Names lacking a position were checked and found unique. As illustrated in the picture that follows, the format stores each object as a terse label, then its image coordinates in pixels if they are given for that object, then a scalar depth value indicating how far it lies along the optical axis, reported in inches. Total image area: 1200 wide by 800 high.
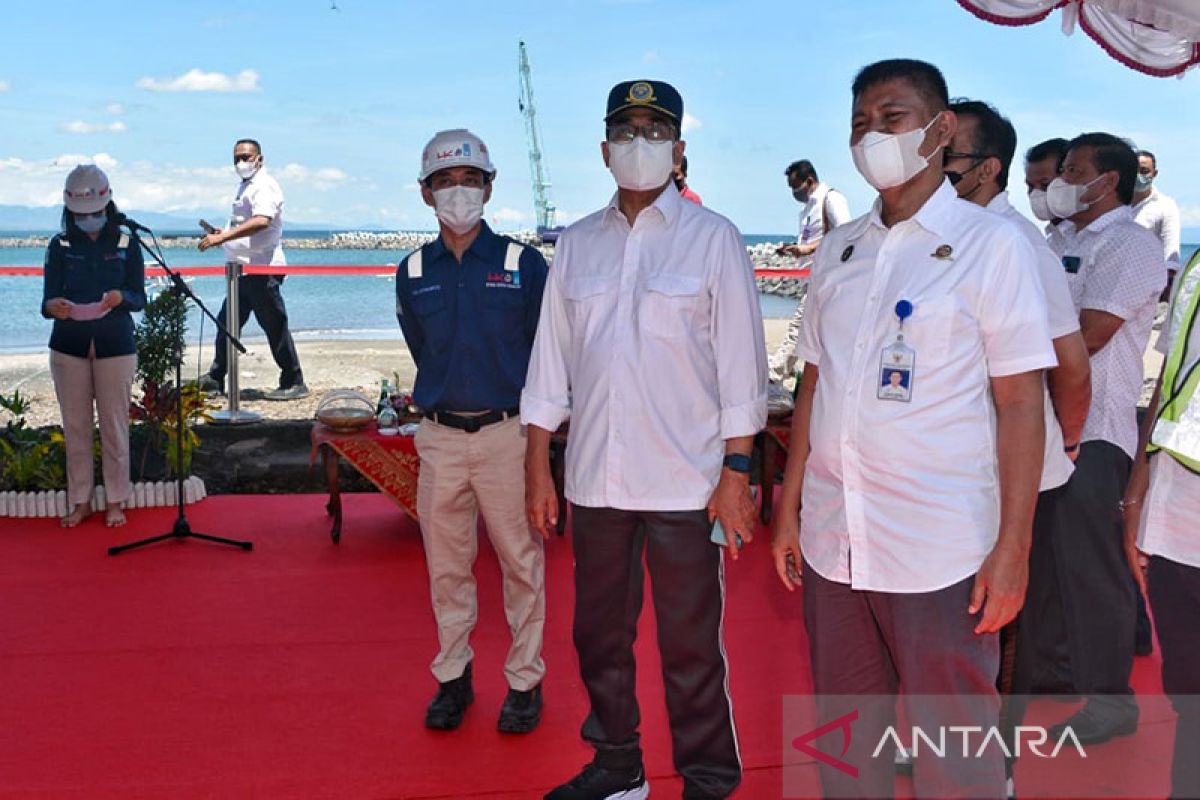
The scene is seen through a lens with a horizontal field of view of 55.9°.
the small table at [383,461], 193.0
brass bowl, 194.7
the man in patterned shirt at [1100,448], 113.0
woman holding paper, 191.8
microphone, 189.3
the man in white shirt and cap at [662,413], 97.8
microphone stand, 187.8
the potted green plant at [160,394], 217.0
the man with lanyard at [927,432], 74.4
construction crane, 2063.2
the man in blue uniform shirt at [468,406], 119.2
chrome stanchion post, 259.4
